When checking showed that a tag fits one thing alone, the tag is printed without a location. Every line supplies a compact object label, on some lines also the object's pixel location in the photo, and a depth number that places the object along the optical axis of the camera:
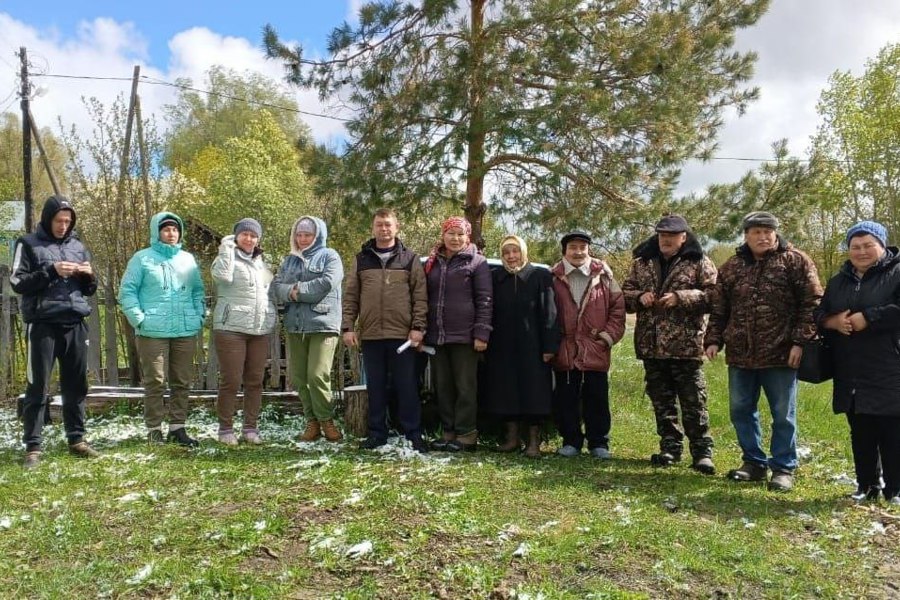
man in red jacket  5.08
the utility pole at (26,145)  16.67
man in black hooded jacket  4.76
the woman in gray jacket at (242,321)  5.29
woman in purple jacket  5.06
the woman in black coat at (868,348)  3.93
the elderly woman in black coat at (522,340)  5.09
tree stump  5.84
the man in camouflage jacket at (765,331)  4.36
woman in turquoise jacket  5.23
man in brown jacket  5.12
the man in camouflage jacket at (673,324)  4.80
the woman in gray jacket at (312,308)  5.34
